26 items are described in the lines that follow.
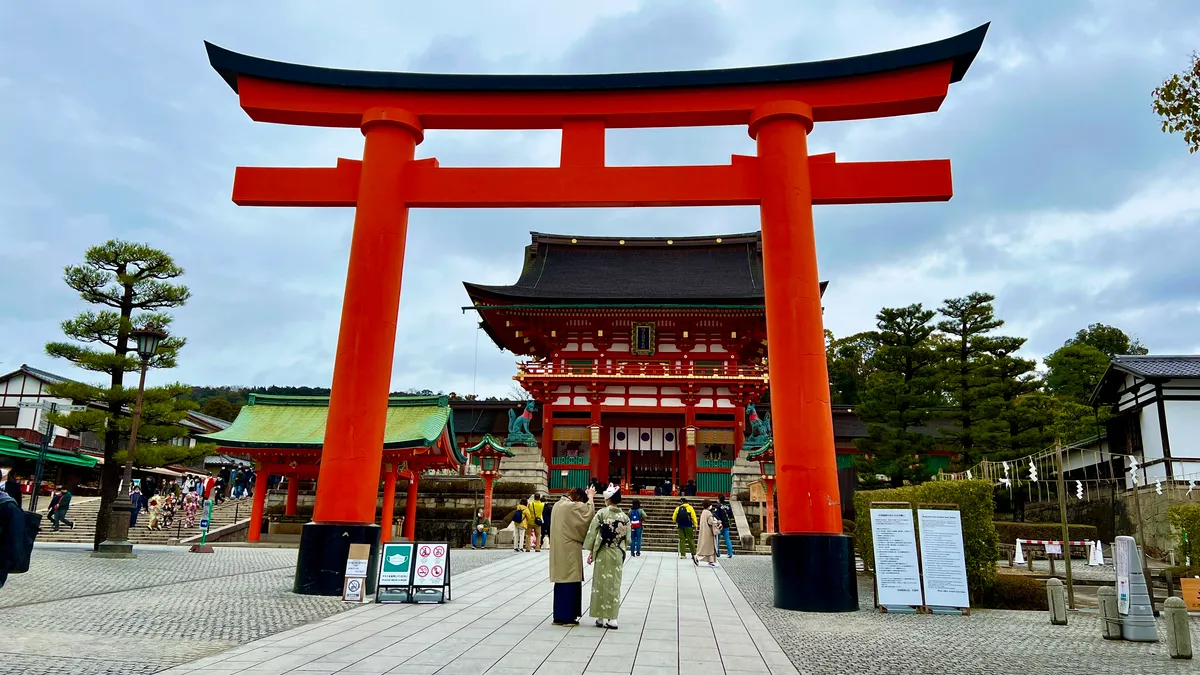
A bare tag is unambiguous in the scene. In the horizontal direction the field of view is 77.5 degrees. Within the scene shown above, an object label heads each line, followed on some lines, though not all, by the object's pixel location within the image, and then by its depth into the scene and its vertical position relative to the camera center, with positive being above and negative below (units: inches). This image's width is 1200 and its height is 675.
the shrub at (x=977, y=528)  395.9 -0.6
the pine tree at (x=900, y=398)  1011.3 +170.1
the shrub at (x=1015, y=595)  411.5 -36.1
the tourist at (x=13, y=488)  617.3 +11.6
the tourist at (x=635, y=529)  709.9 -10.5
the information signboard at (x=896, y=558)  356.5 -15.7
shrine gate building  1136.2 +223.7
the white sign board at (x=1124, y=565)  288.8 -13.2
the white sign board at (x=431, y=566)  360.2 -25.2
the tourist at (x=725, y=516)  729.0 +5.1
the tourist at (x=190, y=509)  912.3 -3.3
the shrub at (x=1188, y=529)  435.2 +1.8
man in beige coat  293.4 -16.2
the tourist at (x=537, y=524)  778.2 -8.7
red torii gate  348.2 +170.7
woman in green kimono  289.3 -15.2
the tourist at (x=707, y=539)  629.9 -16.0
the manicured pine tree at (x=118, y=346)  707.4 +148.5
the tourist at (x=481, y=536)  820.6 -23.8
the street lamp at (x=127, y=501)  589.9 +2.7
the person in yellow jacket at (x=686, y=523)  697.6 -3.4
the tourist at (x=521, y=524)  765.3 -9.5
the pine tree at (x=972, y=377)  1019.9 +202.7
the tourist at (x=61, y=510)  810.2 -7.4
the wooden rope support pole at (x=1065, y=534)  352.7 -2.3
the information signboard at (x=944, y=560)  358.0 -16.0
